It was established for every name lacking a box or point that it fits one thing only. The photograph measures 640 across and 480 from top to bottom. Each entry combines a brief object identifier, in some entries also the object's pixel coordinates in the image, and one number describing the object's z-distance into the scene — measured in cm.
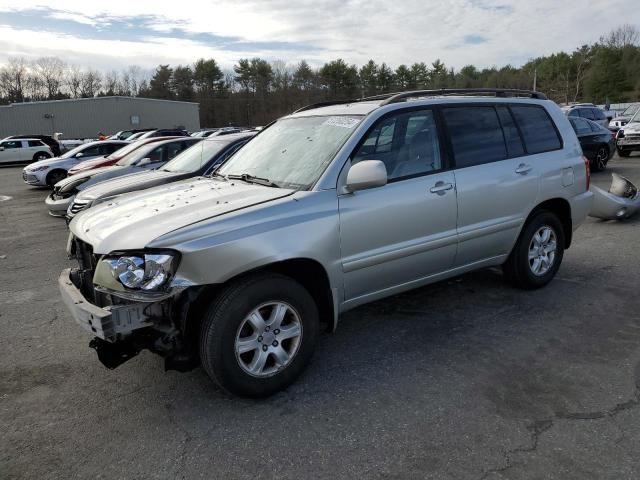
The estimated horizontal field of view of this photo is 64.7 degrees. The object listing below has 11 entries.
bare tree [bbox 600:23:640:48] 7775
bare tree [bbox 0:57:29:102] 7931
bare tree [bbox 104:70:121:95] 8199
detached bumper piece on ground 783
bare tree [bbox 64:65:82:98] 8344
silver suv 294
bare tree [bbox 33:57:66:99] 8312
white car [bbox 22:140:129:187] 1584
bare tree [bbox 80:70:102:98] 8312
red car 1152
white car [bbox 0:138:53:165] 2786
